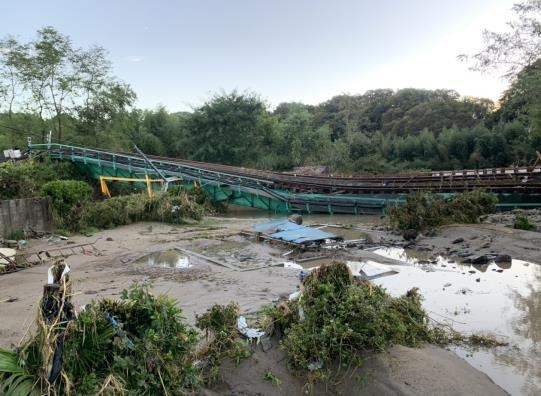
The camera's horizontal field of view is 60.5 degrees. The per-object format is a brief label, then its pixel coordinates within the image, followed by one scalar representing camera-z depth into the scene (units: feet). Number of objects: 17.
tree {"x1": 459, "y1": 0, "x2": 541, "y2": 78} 63.72
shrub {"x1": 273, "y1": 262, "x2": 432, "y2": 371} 15.42
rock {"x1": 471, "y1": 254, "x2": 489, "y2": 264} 35.44
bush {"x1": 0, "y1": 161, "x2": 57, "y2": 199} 49.75
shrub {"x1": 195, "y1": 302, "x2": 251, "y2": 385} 16.17
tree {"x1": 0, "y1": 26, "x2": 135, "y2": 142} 105.19
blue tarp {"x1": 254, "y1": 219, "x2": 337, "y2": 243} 42.32
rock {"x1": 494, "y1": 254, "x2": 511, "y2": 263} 35.14
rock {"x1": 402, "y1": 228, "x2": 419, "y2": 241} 45.83
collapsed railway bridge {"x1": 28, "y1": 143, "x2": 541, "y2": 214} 69.00
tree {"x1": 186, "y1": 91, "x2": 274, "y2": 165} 136.05
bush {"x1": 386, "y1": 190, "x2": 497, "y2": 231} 47.32
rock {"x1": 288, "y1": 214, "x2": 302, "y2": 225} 55.60
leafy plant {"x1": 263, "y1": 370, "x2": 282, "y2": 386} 15.57
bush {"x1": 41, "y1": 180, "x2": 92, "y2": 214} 52.49
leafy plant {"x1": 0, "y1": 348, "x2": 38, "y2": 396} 11.39
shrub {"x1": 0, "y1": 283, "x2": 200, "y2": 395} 12.07
